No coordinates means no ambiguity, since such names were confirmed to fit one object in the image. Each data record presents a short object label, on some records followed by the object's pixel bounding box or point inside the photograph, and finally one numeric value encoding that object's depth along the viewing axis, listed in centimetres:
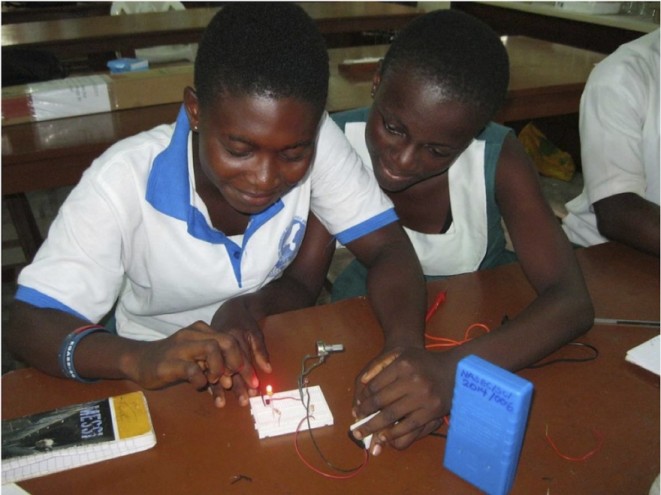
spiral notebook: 81
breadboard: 88
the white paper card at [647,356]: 102
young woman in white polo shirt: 93
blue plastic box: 69
